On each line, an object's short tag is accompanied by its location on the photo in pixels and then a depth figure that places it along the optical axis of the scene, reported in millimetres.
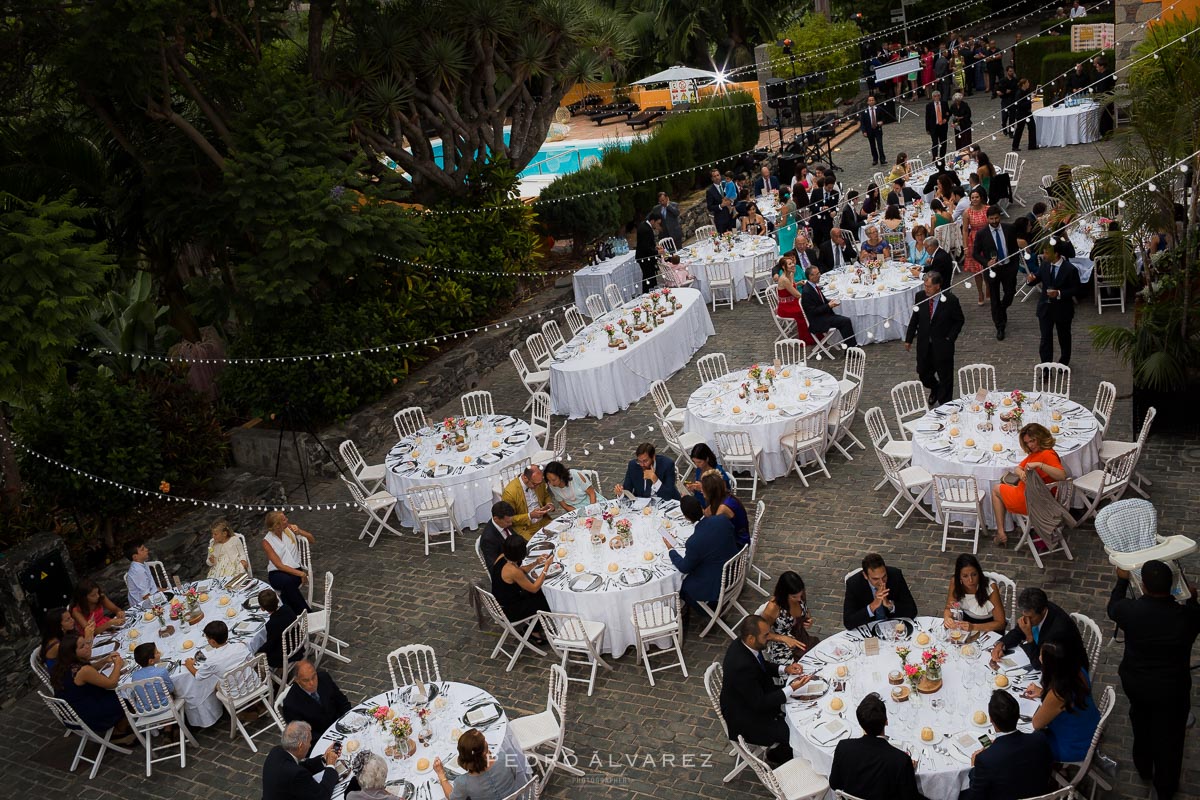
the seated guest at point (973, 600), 7102
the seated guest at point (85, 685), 8438
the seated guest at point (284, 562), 9469
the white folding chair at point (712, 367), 13055
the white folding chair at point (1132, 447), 8977
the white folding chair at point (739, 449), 10875
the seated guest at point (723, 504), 8570
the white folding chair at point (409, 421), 12994
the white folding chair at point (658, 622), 8375
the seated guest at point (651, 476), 9898
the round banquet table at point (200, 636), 8703
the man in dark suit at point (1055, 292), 11703
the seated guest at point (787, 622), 7312
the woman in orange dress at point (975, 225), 14438
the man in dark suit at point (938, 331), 11391
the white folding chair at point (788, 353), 14229
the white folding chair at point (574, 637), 8375
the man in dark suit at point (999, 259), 13328
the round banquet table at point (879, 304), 14156
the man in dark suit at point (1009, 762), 5668
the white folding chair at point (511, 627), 8867
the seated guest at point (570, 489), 9812
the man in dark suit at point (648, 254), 17109
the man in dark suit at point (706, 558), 8438
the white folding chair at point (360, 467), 12109
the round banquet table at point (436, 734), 6802
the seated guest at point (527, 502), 9875
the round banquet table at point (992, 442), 9234
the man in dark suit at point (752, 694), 6762
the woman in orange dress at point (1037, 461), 8648
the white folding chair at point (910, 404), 10595
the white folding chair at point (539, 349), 14773
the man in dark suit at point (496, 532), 8953
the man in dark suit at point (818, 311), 13758
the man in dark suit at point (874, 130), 23234
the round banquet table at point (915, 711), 6004
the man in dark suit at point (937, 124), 22422
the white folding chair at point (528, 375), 14398
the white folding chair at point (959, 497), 9117
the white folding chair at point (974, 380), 11812
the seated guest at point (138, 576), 10000
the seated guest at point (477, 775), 6297
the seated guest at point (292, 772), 6562
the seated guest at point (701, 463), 9430
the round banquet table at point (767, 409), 10977
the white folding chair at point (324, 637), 9398
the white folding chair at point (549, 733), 7301
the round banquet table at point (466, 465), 11312
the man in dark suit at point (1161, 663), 6062
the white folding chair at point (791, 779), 6320
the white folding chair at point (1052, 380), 11344
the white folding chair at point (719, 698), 6949
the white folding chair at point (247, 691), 8438
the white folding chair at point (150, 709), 8461
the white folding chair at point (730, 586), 8539
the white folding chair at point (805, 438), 10914
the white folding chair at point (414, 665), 7911
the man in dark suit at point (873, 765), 5719
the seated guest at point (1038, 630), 6250
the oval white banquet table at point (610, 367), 13602
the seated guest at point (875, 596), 7352
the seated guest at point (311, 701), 7492
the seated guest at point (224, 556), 10227
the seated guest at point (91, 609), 9320
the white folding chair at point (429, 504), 11109
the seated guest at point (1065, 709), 5949
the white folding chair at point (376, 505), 11648
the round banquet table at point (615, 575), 8516
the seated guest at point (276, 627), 8820
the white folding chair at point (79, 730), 8461
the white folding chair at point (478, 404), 13086
